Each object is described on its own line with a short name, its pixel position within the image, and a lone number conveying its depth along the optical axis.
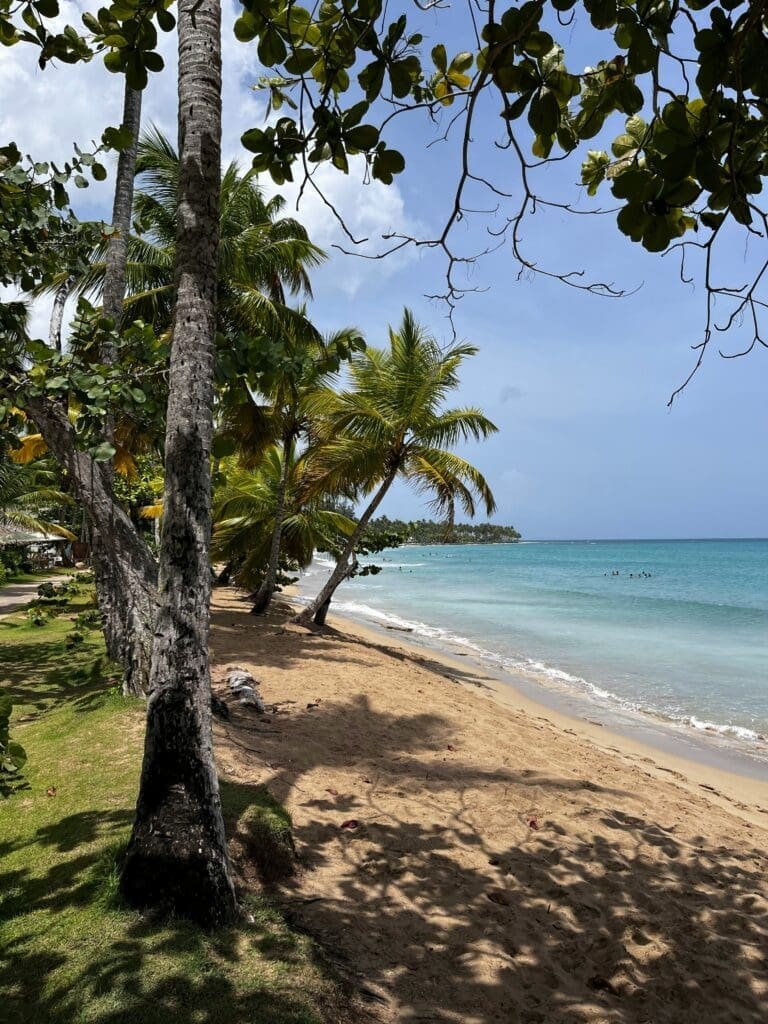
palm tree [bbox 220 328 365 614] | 11.84
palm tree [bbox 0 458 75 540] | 17.55
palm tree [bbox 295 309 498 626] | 12.12
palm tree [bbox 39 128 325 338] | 11.19
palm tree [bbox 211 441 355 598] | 15.70
